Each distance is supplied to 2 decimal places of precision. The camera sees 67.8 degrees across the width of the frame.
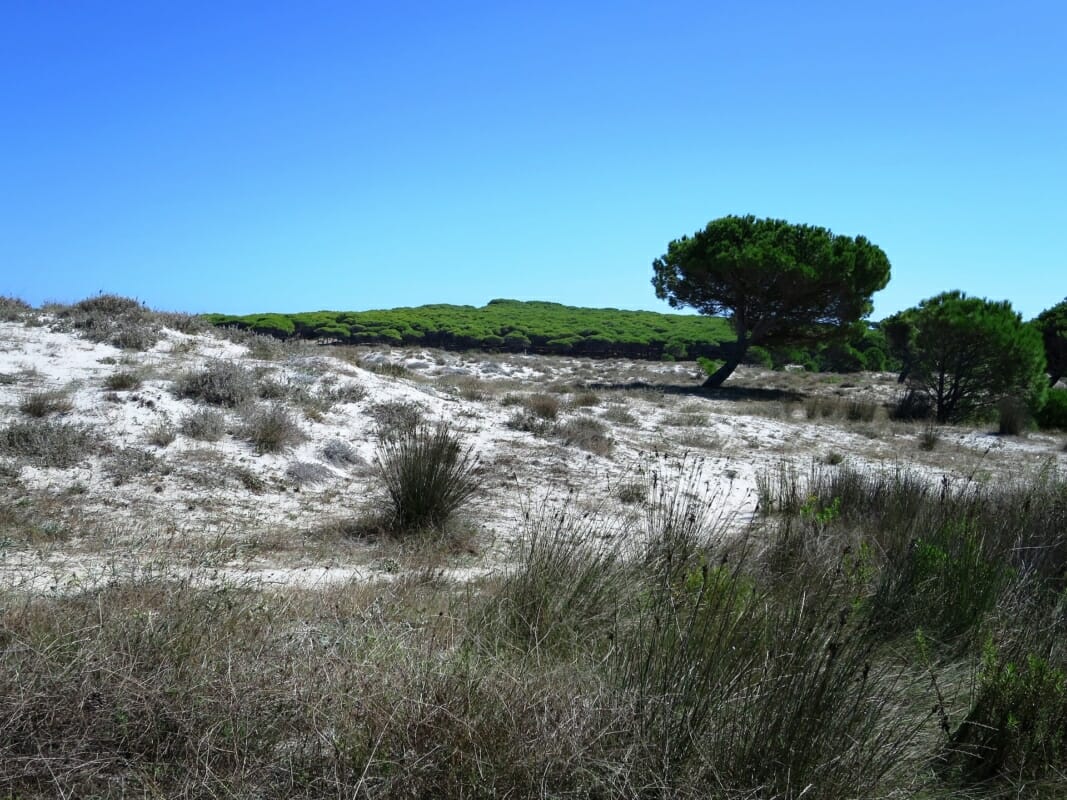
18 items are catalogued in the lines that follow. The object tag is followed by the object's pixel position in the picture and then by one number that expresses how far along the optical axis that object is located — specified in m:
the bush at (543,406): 13.16
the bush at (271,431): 9.54
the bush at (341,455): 9.77
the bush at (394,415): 10.85
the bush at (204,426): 9.50
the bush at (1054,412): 19.62
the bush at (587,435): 11.63
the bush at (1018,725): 3.04
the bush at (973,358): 19.78
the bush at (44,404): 9.34
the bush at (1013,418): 17.77
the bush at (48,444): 8.05
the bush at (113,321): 13.27
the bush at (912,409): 19.80
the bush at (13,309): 13.62
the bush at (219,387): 10.84
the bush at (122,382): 10.51
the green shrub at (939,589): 4.20
